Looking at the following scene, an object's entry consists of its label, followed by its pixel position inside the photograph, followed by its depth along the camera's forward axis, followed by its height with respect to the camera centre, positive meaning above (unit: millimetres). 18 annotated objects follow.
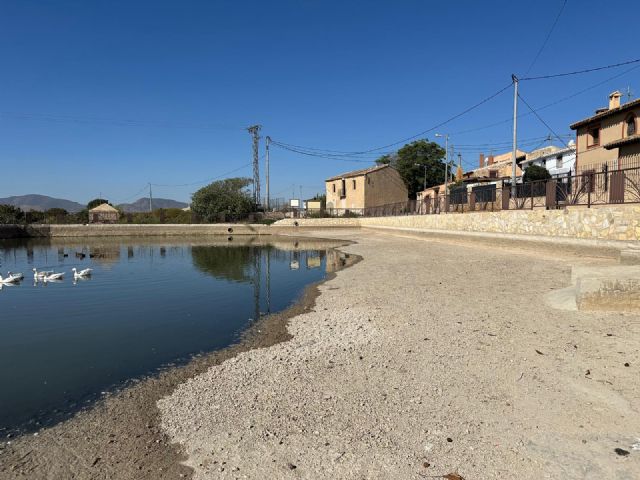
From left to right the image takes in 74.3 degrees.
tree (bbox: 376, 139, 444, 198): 66188 +7128
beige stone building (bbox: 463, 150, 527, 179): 57416 +6295
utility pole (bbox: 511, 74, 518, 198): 26622 +5716
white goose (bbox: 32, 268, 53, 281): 18547 -2570
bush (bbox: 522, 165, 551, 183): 45512 +3748
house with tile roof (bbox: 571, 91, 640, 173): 26812 +5025
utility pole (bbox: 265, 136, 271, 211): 62109 +5638
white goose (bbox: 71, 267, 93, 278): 19009 -2604
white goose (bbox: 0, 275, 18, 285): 17766 -2635
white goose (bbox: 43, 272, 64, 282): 18422 -2615
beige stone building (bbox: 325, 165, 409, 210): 61844 +3467
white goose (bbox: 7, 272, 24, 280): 18334 -2539
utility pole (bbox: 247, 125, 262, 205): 63072 +8339
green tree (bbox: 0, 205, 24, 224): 53562 +489
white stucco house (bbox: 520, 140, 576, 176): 49312 +6324
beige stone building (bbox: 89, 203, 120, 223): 60781 +136
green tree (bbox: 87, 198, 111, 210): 101800 +3510
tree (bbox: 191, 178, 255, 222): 60875 +1652
